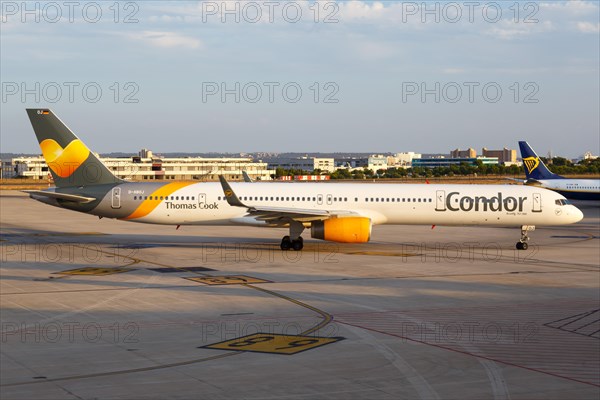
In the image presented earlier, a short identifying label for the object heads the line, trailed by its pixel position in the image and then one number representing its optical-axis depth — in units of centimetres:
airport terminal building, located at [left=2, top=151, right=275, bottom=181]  18862
